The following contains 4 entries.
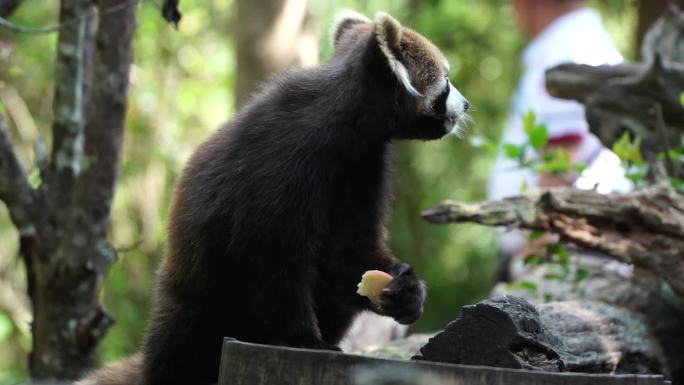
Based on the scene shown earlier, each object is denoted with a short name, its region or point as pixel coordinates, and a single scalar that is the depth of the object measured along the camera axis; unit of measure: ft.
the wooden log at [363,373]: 17.43
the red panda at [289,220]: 23.79
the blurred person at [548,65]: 48.65
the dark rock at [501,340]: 19.57
